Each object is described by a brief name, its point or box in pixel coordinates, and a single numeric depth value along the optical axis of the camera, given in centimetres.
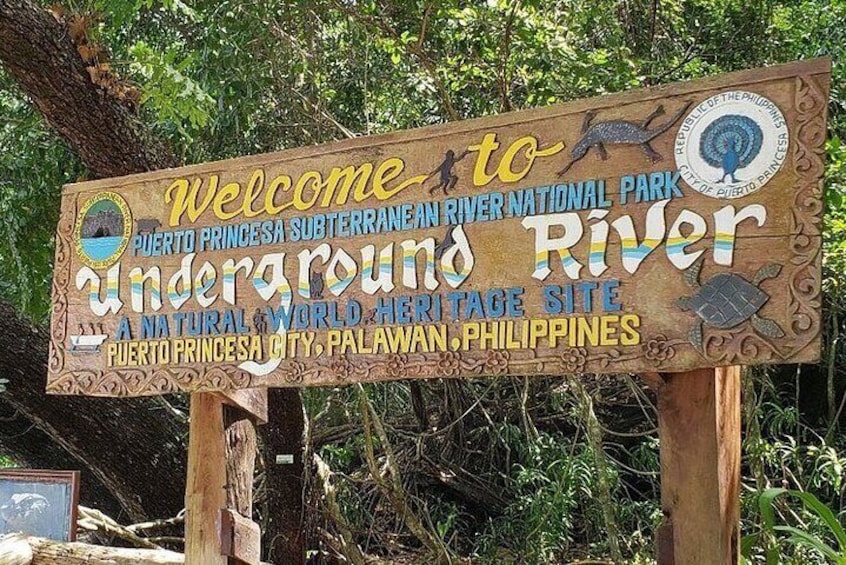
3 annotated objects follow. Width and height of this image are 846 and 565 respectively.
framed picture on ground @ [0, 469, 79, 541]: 288
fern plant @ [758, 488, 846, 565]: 218
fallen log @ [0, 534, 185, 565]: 288
